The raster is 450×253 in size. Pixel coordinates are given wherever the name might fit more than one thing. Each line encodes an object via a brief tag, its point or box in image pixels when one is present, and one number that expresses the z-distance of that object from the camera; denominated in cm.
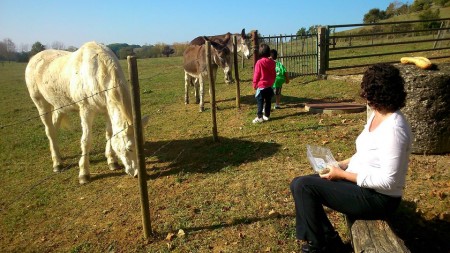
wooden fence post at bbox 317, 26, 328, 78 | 1150
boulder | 441
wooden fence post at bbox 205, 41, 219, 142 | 591
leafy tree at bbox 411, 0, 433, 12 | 4232
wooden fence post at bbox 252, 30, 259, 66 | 961
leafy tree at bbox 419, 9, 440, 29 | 2721
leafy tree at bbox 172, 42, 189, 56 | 4399
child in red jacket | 693
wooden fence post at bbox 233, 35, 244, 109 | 880
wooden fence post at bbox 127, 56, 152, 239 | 315
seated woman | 224
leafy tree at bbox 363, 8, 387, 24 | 5066
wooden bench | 209
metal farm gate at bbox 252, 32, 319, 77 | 972
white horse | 472
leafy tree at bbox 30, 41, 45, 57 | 3777
